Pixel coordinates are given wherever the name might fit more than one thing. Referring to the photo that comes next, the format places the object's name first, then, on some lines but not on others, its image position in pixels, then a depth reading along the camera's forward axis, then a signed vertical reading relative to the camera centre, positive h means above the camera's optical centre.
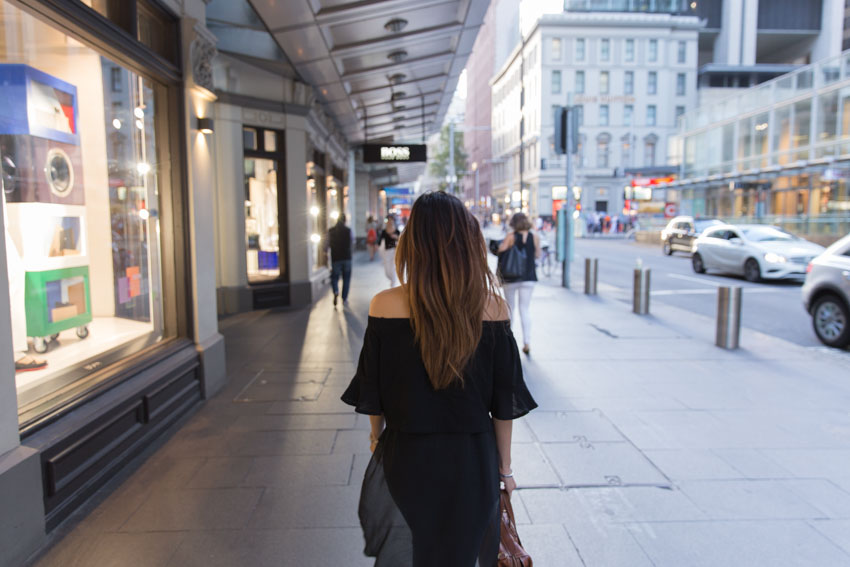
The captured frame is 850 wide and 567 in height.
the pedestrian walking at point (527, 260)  7.72 -0.41
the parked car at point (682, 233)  26.34 -0.24
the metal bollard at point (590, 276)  14.10 -1.12
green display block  4.14 -0.53
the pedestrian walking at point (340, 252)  11.84 -0.48
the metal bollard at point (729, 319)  8.19 -1.23
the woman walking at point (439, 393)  2.03 -0.56
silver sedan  15.73 -0.66
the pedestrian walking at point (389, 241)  11.55 -0.26
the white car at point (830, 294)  8.06 -0.90
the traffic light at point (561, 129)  14.62 +2.35
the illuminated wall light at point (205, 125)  6.00 +1.00
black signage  13.77 +1.67
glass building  26.86 +3.91
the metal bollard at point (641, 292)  11.12 -1.17
